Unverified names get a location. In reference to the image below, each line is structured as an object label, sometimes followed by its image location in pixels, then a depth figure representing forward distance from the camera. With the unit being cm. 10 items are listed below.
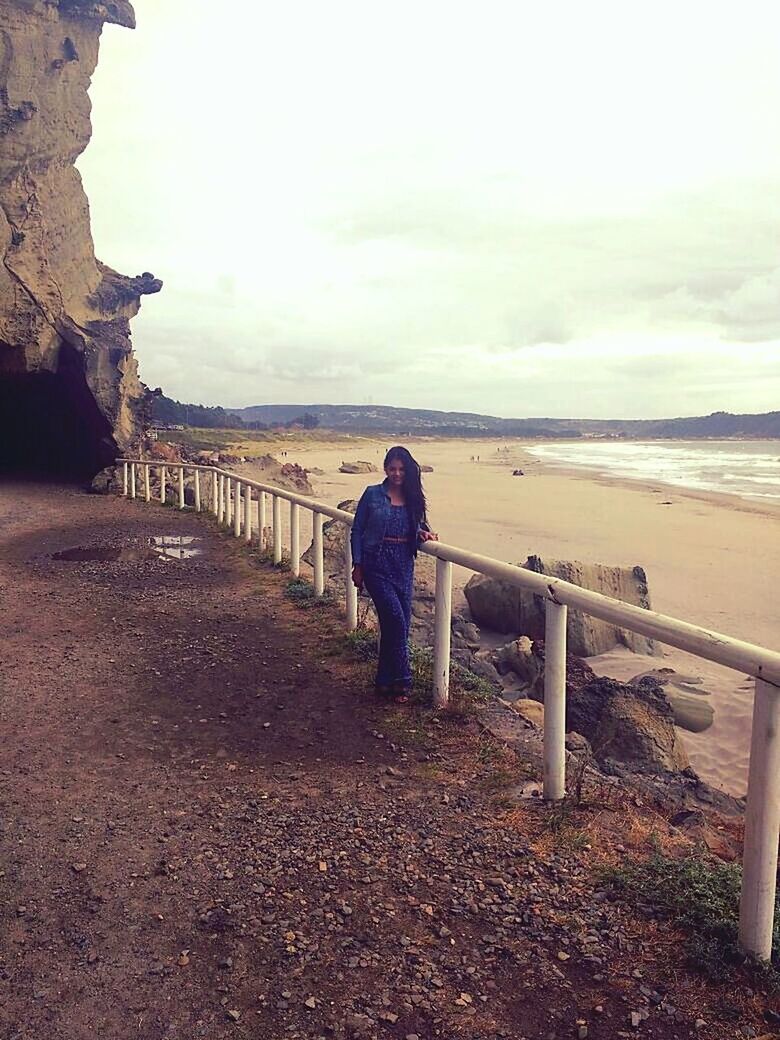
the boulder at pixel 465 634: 936
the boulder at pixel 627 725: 614
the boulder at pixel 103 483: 2000
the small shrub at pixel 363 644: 648
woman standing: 534
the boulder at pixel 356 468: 4728
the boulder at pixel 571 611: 965
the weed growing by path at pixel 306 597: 831
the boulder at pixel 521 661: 823
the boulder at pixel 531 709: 623
